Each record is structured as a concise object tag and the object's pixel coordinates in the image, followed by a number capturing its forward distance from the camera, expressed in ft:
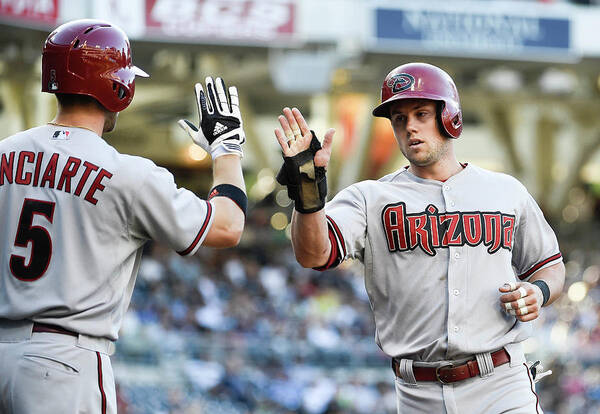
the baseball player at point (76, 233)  21.85
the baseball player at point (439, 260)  27.86
